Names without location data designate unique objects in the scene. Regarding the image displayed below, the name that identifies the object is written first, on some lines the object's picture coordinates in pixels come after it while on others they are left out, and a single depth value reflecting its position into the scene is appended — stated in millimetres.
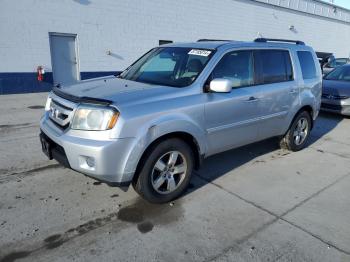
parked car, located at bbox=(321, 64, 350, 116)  8367
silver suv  3096
